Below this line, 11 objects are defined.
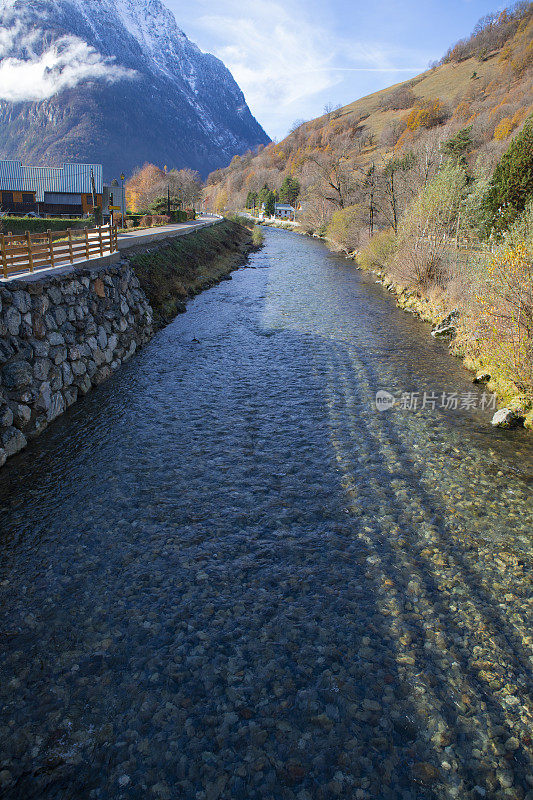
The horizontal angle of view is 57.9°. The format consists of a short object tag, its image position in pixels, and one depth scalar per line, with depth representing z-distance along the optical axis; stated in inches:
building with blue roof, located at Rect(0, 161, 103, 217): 2822.3
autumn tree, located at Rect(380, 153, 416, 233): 1817.2
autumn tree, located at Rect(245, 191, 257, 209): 6422.2
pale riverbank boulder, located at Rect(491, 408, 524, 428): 601.3
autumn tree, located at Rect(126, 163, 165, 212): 3745.1
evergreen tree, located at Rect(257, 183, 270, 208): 6097.9
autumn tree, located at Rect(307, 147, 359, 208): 2992.1
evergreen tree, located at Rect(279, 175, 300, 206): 5856.3
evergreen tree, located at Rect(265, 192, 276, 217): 5807.1
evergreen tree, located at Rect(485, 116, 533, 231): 1395.2
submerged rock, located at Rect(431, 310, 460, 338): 994.7
